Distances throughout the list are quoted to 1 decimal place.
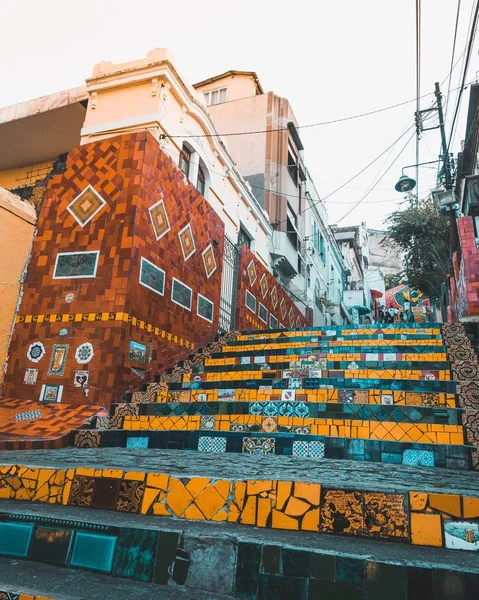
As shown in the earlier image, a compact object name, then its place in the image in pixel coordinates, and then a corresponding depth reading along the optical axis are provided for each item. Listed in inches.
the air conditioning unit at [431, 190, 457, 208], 446.3
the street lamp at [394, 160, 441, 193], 552.4
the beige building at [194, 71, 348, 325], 690.8
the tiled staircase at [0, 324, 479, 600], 51.4
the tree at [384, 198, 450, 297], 707.4
